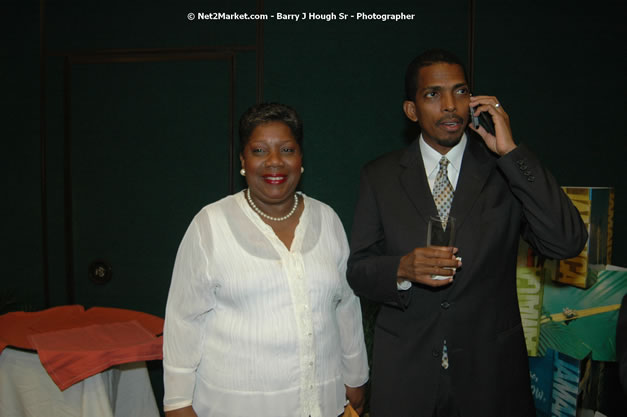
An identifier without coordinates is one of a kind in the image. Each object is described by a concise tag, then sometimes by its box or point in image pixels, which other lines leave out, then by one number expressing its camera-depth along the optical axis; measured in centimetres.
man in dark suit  146
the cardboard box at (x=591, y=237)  224
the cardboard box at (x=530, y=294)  243
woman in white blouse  155
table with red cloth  195
